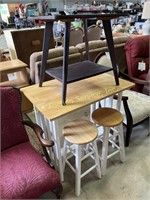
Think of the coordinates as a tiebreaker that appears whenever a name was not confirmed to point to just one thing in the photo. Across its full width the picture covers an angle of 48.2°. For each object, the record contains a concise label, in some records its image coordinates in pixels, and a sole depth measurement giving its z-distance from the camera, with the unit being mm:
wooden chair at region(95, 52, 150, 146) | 1750
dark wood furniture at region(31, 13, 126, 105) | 1010
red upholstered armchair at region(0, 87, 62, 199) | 1136
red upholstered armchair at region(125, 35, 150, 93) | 2465
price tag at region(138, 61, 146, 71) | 2471
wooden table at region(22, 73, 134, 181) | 1159
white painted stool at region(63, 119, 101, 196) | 1267
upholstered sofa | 2111
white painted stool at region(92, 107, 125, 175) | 1394
